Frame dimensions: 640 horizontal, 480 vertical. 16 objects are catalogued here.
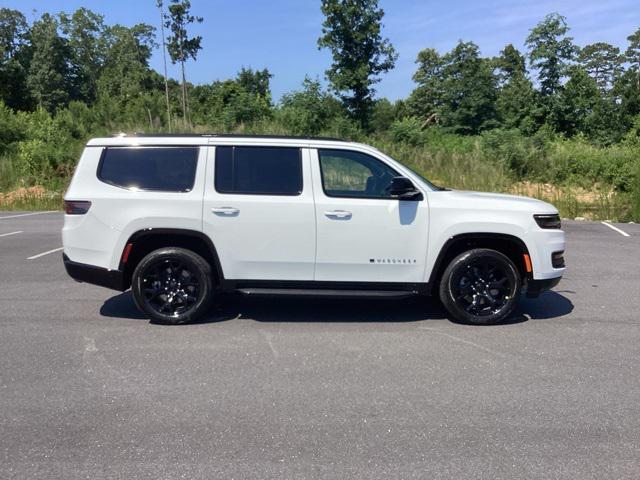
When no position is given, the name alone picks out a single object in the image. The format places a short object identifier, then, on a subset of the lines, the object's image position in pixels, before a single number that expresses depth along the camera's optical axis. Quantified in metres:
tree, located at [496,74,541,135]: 34.16
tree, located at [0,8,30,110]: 54.06
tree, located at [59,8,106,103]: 71.88
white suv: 5.84
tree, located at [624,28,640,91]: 68.06
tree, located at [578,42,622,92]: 81.50
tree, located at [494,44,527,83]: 75.62
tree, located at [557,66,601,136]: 33.56
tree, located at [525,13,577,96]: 31.77
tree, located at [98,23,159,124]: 30.88
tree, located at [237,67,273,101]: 56.97
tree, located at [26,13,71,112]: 60.88
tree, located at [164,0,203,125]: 31.54
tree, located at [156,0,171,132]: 28.57
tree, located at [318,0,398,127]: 32.44
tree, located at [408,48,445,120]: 58.88
